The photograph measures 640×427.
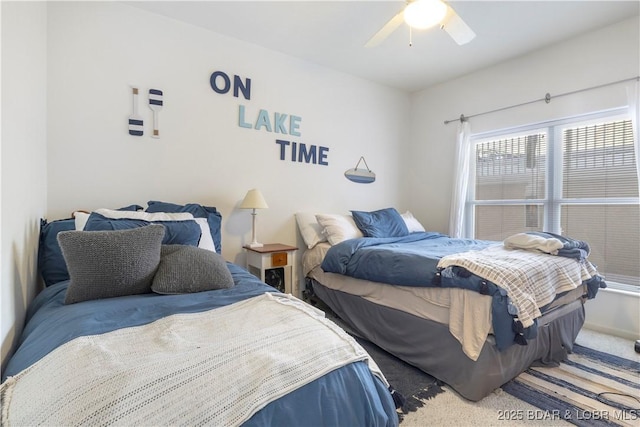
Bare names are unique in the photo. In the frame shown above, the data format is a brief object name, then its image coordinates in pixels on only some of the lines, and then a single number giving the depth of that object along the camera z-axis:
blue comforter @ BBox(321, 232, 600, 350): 1.54
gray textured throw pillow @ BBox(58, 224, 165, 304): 1.29
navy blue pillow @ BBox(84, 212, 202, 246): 1.66
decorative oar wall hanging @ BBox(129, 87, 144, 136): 2.32
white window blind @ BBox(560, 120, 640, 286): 2.60
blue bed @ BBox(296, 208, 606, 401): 1.59
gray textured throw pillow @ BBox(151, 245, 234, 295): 1.41
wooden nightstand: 2.60
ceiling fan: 1.75
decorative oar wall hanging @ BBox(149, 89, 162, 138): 2.40
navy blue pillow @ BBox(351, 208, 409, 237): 3.02
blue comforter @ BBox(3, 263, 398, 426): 0.75
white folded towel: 2.06
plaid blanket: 1.56
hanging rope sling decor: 3.62
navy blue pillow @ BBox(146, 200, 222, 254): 2.19
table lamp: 2.61
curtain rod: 2.57
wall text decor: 2.74
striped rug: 1.55
